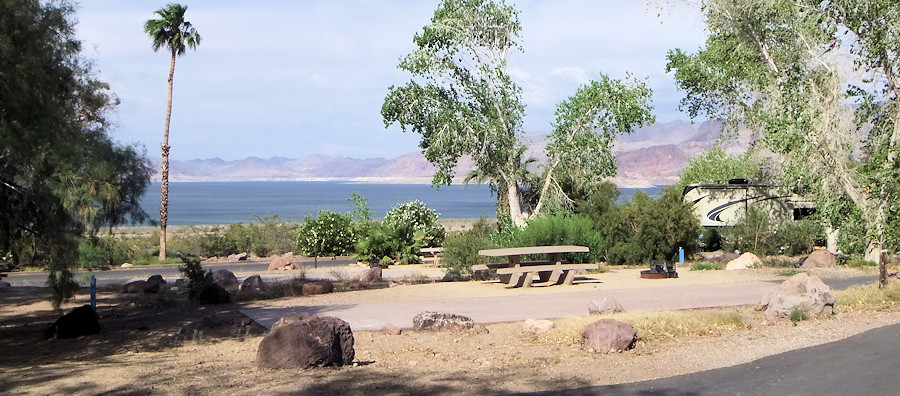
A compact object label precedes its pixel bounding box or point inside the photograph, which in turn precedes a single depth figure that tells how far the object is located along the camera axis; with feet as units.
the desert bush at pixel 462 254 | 68.54
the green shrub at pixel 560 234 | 67.56
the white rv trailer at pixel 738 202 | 92.02
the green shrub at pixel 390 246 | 87.40
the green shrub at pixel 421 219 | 96.34
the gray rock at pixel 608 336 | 32.32
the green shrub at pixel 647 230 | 77.25
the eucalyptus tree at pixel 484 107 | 72.08
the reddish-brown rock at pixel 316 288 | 55.47
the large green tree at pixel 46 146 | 33.96
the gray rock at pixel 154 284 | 59.41
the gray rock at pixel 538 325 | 37.32
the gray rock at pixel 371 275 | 65.21
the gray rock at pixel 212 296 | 50.93
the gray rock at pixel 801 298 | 40.37
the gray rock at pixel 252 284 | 58.39
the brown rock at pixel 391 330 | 38.04
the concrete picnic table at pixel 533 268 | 58.29
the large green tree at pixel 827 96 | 56.54
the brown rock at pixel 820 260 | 69.51
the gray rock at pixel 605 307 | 42.11
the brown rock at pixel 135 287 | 60.70
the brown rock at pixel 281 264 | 84.07
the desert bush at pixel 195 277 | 52.95
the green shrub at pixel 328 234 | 97.55
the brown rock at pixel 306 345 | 28.81
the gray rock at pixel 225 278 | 62.54
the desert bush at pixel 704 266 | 70.92
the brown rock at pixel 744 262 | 70.54
